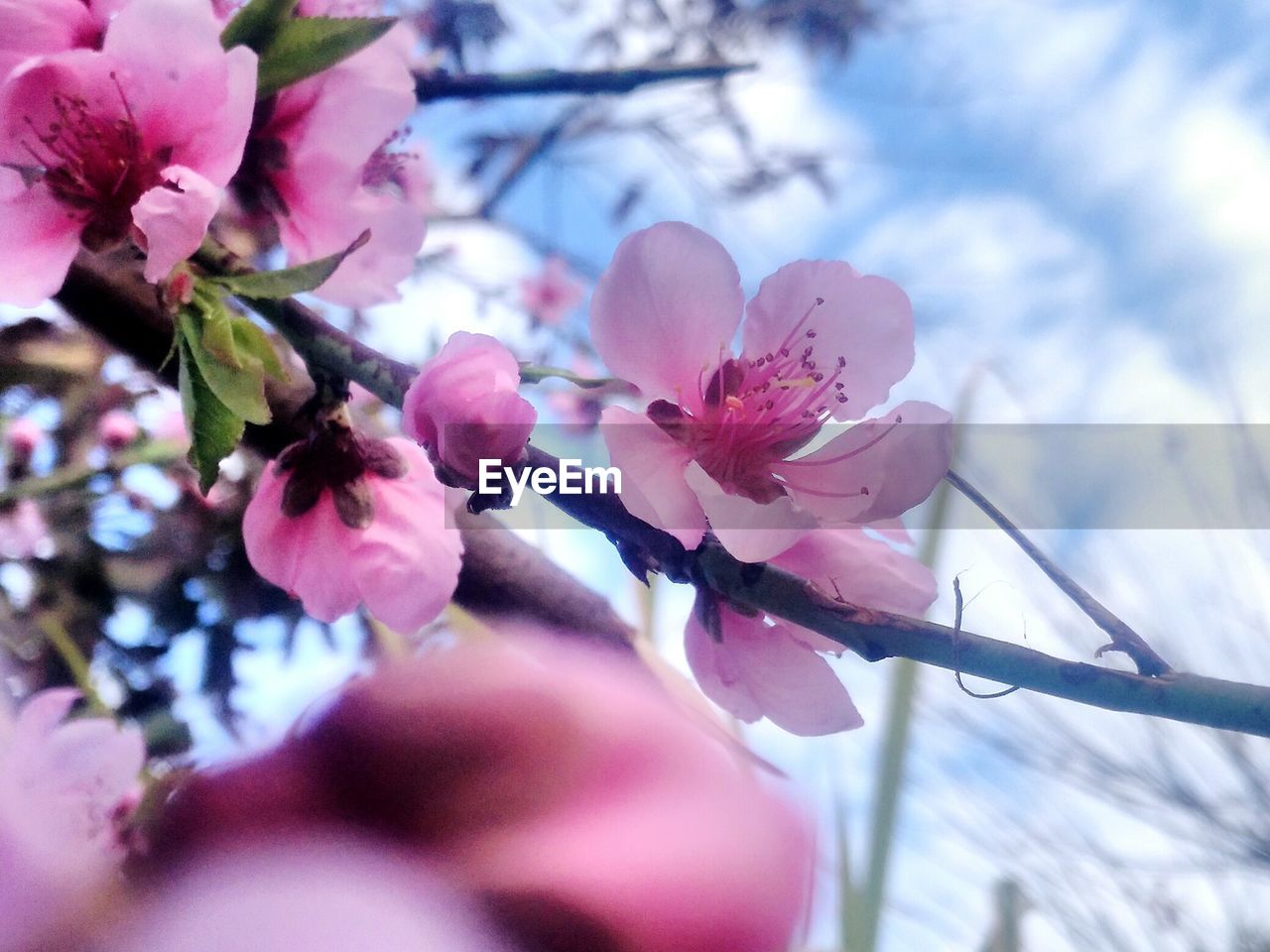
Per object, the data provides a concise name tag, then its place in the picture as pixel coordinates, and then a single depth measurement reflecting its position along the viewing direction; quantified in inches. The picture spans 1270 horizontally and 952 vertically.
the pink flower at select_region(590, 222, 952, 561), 4.7
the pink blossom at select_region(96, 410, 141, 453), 15.3
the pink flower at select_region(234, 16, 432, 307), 6.7
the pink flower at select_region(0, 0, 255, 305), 5.2
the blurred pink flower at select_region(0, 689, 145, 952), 5.5
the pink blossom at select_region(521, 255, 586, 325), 23.4
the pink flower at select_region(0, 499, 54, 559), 15.7
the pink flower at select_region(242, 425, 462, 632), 6.5
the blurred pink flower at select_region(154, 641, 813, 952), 4.6
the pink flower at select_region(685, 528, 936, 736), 5.4
